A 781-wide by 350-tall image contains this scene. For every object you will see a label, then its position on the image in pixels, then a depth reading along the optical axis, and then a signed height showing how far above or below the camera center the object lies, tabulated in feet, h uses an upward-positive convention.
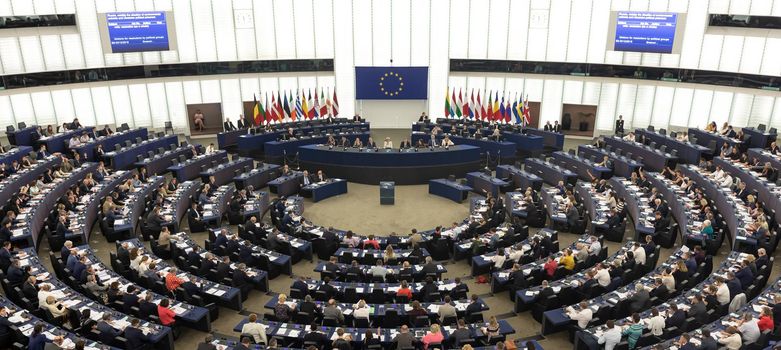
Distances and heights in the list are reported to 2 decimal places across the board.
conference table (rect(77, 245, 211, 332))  47.67 -21.54
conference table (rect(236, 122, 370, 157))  107.45 -15.18
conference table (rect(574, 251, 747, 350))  44.34 -20.87
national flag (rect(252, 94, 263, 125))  111.24 -10.59
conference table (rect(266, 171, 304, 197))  86.89 -19.60
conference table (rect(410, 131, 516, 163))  103.09 -16.54
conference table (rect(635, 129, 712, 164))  90.84 -14.88
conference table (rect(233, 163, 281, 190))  88.07 -18.84
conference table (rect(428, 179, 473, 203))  86.28 -20.48
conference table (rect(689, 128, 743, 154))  92.13 -13.58
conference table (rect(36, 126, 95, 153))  92.12 -13.61
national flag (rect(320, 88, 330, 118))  117.80 -10.77
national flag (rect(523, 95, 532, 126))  110.63 -10.74
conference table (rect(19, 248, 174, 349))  44.75 -20.77
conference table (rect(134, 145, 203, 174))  90.58 -16.69
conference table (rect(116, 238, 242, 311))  51.98 -21.59
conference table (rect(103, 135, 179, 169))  90.22 -15.60
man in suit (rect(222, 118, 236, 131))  112.78 -13.41
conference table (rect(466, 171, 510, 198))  85.30 -19.51
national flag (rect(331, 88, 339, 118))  120.39 -10.62
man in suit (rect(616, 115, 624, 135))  114.11 -13.57
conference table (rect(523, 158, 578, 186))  88.02 -18.38
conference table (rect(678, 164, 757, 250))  60.75 -18.28
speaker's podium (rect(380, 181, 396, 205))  84.89 -20.24
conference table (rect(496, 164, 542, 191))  85.56 -18.72
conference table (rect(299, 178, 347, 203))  86.69 -20.51
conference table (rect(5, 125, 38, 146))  90.58 -12.47
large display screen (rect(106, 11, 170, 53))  108.17 +5.49
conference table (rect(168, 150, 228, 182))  88.66 -17.31
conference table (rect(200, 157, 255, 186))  89.04 -18.09
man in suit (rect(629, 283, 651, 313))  48.42 -20.89
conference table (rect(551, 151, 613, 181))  89.04 -17.72
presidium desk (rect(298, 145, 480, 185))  94.02 -17.79
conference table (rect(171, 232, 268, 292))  56.70 -20.73
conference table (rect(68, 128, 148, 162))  91.66 -14.31
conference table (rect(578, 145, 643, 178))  88.17 -16.66
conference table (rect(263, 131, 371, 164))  103.71 -16.65
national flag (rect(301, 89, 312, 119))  114.93 -10.16
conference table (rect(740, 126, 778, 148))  89.25 -12.69
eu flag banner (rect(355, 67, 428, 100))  126.11 -5.51
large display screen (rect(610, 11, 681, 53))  106.73 +5.25
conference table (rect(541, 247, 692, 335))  47.78 -21.47
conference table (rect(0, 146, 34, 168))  81.97 -14.25
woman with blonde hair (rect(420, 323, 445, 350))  42.83 -21.34
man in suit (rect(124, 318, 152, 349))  42.80 -21.30
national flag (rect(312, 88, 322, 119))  117.39 -10.57
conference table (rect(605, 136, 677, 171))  90.63 -16.03
